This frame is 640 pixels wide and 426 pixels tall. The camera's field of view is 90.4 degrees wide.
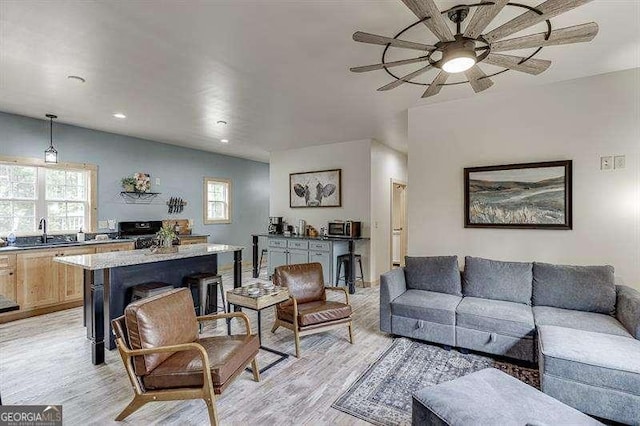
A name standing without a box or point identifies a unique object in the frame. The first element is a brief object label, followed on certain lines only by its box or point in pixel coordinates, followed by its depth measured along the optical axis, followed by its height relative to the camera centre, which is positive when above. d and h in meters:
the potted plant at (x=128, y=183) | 5.68 +0.55
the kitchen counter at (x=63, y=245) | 4.08 -0.44
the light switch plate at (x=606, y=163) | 3.25 +0.52
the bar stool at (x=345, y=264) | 5.70 -0.92
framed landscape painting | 3.43 +0.20
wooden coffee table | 2.91 -0.80
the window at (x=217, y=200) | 7.23 +0.31
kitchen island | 3.00 -0.68
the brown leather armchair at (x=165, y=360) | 2.02 -1.00
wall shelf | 5.77 +0.32
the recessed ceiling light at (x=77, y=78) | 3.25 +1.40
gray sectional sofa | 2.15 -0.95
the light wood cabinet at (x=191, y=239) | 6.19 -0.51
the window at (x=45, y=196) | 4.56 +0.27
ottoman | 1.60 -1.03
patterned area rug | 2.28 -1.40
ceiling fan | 1.67 +1.06
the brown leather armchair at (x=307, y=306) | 3.19 -0.99
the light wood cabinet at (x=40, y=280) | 4.06 -0.90
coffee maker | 6.80 -0.24
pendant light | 4.45 +0.84
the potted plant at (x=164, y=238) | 3.72 -0.29
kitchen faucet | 4.74 -0.23
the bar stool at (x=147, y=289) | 3.28 -0.80
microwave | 5.77 -0.28
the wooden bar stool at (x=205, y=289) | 3.80 -0.95
